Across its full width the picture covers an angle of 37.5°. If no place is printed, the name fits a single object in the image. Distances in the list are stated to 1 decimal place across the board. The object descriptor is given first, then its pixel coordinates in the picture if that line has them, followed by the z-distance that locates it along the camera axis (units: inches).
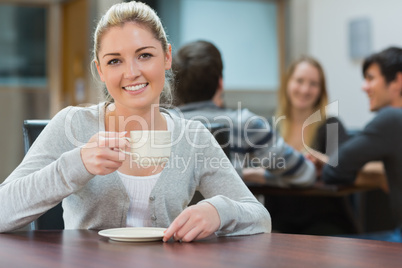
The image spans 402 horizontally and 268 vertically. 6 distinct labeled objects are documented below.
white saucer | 43.5
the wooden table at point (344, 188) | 102.6
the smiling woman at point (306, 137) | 114.3
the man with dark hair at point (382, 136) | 100.1
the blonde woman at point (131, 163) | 50.5
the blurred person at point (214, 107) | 92.6
